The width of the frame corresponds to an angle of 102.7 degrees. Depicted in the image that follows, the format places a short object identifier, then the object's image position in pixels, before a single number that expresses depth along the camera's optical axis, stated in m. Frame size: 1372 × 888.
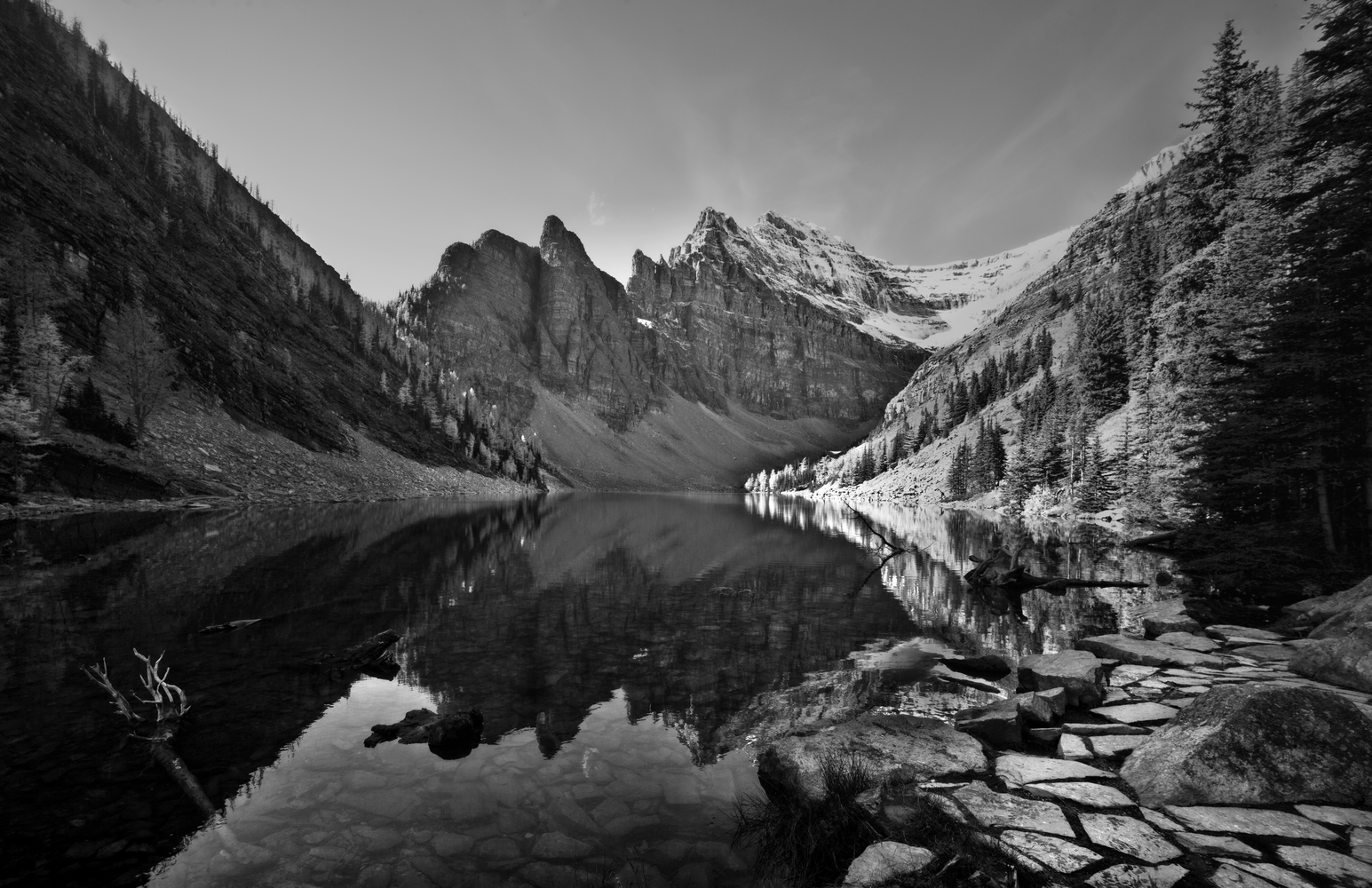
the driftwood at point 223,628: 13.85
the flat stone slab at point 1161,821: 5.07
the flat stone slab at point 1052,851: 4.60
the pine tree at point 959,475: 104.12
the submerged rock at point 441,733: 8.80
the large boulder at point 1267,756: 5.39
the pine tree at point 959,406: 140.88
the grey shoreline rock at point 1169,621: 13.64
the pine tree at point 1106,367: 68.62
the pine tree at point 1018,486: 73.88
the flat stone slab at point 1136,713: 8.11
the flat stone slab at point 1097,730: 7.70
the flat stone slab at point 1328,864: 4.18
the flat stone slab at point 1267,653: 10.45
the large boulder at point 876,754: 6.95
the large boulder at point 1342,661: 8.10
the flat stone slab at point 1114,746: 6.99
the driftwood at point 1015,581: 23.00
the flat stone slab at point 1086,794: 5.70
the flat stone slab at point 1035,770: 6.45
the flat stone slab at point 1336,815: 4.91
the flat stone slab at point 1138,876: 4.28
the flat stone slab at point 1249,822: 4.82
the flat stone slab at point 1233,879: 4.16
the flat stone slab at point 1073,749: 7.07
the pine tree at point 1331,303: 15.80
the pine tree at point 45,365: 39.53
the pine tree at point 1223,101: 31.12
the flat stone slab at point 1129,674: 10.10
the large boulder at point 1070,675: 9.22
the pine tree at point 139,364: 48.94
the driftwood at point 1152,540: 31.35
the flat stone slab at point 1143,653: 10.71
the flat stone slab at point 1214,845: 4.59
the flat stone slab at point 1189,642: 11.63
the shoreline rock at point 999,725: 7.92
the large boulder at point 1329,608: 11.29
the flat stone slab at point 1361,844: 4.41
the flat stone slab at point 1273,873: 4.13
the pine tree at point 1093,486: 53.88
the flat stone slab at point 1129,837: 4.68
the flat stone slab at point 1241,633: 12.25
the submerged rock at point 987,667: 12.84
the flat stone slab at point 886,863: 4.64
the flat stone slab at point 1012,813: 5.27
